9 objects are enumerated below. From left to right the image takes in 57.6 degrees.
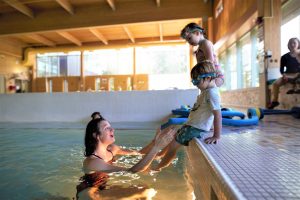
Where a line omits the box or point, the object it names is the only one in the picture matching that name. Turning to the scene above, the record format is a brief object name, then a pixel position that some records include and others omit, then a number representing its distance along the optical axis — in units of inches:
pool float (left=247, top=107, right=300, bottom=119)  145.4
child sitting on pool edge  73.4
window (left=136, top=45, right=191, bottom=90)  549.1
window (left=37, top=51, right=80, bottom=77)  577.0
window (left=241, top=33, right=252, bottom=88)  309.7
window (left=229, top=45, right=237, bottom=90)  380.8
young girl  96.4
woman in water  76.8
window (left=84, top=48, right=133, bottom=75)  554.3
